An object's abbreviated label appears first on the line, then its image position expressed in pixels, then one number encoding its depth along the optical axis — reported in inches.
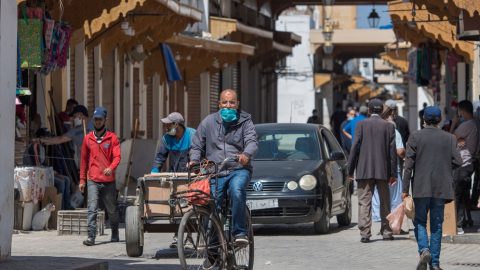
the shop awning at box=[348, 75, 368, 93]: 3377.5
